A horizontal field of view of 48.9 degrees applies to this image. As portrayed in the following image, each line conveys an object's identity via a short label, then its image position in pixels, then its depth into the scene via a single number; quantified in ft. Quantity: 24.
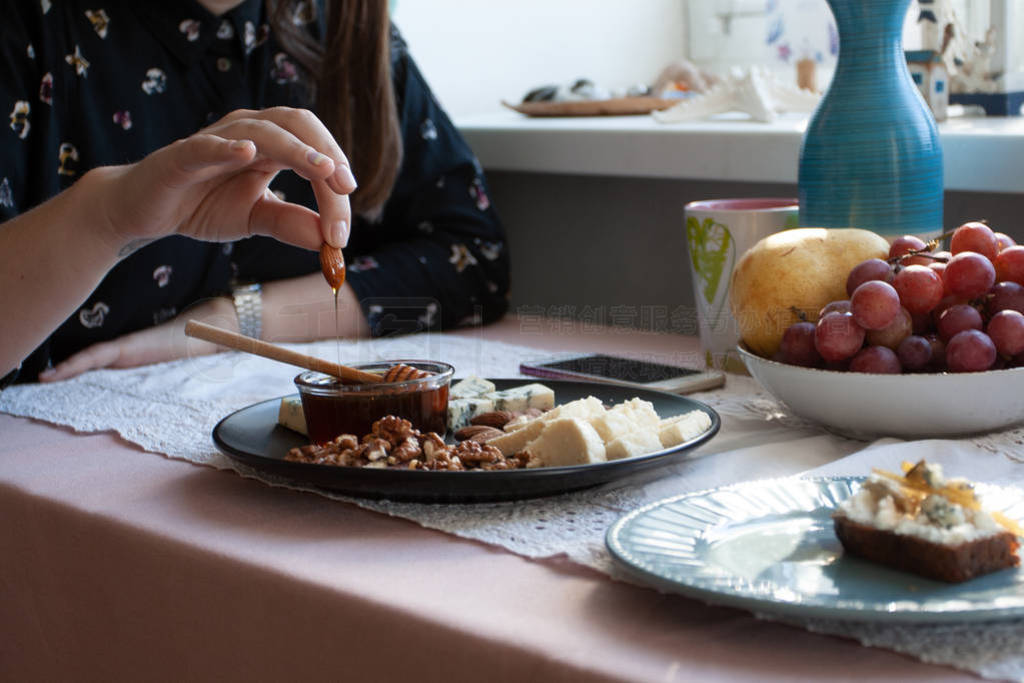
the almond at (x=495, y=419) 2.84
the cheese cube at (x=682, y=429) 2.54
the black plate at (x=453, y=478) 2.27
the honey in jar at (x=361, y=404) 2.70
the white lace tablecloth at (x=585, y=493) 1.66
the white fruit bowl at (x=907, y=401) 2.56
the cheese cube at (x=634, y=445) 2.43
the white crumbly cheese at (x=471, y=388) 3.11
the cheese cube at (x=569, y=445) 2.37
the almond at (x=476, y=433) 2.72
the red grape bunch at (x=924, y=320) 2.61
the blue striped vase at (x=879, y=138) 3.26
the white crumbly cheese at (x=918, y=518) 1.72
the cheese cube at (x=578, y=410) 2.56
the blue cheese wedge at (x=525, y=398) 2.97
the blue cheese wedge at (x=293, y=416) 2.88
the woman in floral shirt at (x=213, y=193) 3.33
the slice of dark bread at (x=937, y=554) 1.70
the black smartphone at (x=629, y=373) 3.39
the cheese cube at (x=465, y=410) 2.89
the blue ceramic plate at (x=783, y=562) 1.61
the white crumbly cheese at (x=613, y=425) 2.47
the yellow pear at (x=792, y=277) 2.97
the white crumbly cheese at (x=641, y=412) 2.55
